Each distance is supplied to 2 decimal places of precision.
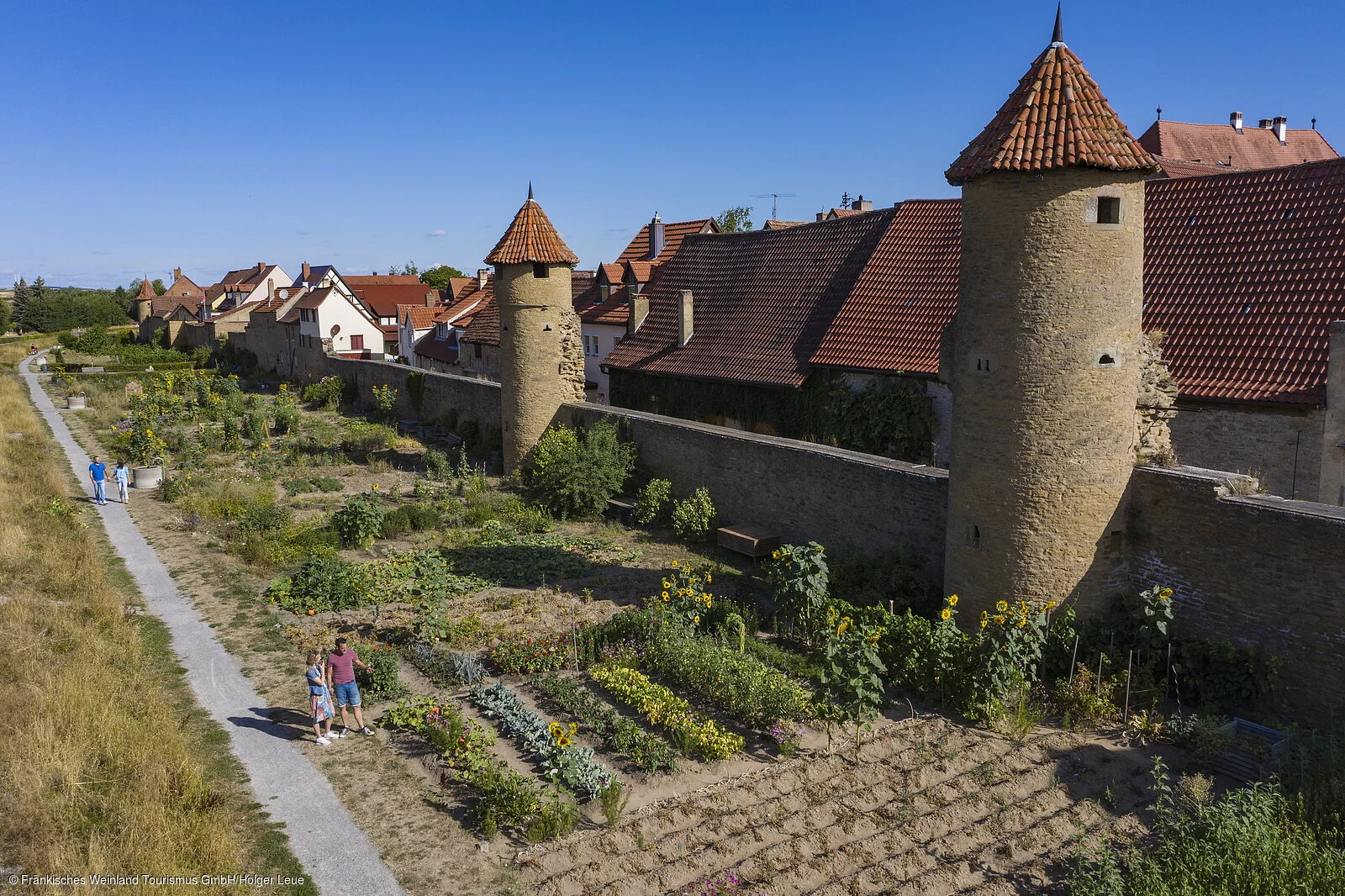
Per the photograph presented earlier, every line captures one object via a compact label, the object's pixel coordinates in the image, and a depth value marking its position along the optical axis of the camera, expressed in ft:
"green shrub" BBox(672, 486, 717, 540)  56.70
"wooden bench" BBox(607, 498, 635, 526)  62.18
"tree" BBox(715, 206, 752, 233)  234.03
